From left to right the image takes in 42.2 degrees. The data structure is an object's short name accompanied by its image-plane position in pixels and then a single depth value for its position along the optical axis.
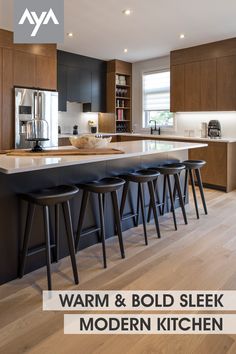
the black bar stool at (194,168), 4.00
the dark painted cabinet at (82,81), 6.65
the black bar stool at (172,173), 3.55
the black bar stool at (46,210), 2.16
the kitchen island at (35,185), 2.30
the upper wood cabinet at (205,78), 5.67
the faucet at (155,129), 7.37
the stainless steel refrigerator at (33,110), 5.36
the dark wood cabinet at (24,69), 5.32
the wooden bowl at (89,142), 3.33
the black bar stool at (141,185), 3.07
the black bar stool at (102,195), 2.59
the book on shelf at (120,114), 7.79
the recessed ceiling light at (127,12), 4.30
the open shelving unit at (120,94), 7.48
